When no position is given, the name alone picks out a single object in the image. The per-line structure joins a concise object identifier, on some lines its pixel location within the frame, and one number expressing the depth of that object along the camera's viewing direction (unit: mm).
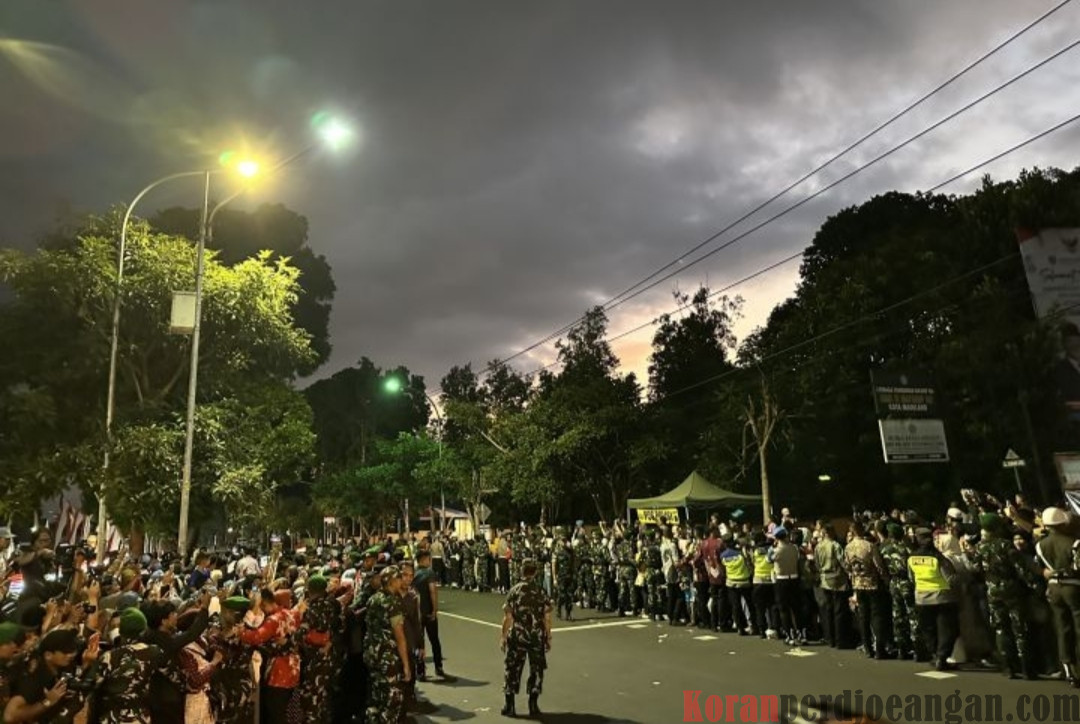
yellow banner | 23495
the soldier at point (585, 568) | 18031
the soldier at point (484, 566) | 24797
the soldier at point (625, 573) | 16812
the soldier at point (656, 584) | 15930
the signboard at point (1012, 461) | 17638
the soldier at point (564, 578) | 17031
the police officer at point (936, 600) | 9688
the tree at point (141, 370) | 20391
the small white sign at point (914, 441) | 22000
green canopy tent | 23094
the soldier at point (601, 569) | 17547
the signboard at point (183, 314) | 17594
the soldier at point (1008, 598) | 8758
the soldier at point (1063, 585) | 8266
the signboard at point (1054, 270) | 23688
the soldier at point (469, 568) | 25828
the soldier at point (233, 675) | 6148
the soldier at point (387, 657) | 7191
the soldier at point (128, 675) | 4949
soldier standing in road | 8430
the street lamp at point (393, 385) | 29375
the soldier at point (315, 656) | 7090
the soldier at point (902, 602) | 10203
